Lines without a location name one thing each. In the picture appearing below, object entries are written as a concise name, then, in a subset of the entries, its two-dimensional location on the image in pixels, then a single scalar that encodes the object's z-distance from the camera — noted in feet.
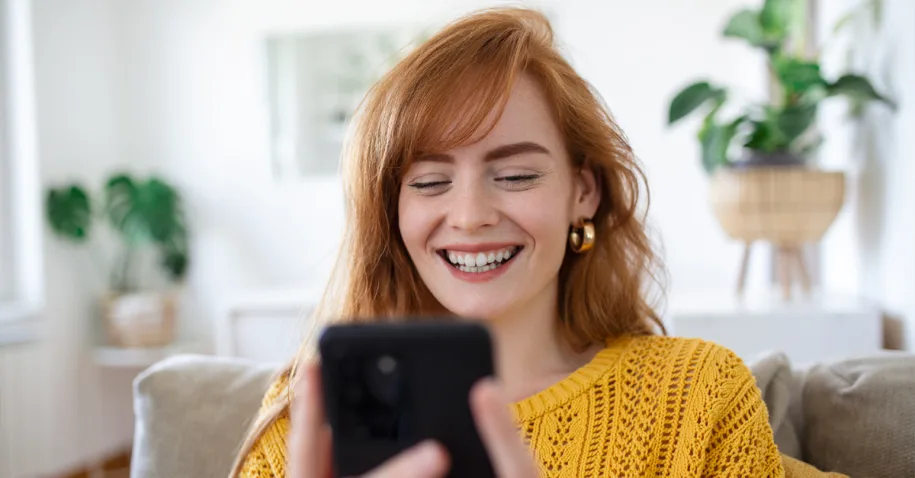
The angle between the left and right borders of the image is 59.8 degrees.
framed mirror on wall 11.42
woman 3.19
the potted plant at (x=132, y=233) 10.67
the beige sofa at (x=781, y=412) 3.60
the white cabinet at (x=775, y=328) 6.22
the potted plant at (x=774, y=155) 6.37
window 10.34
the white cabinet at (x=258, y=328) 9.52
